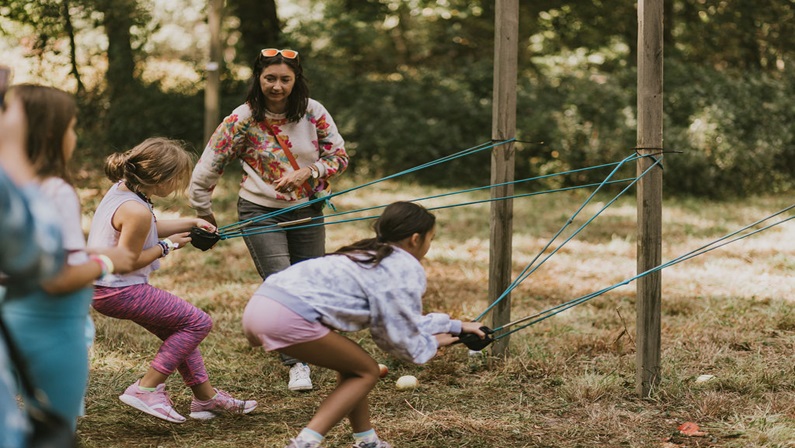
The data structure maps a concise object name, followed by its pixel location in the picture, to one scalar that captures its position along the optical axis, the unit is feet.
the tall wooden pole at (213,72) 32.12
